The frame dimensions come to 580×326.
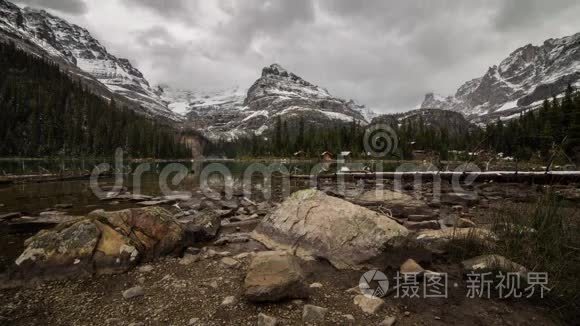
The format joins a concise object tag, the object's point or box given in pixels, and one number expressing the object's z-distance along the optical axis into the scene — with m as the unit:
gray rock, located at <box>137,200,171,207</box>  15.70
